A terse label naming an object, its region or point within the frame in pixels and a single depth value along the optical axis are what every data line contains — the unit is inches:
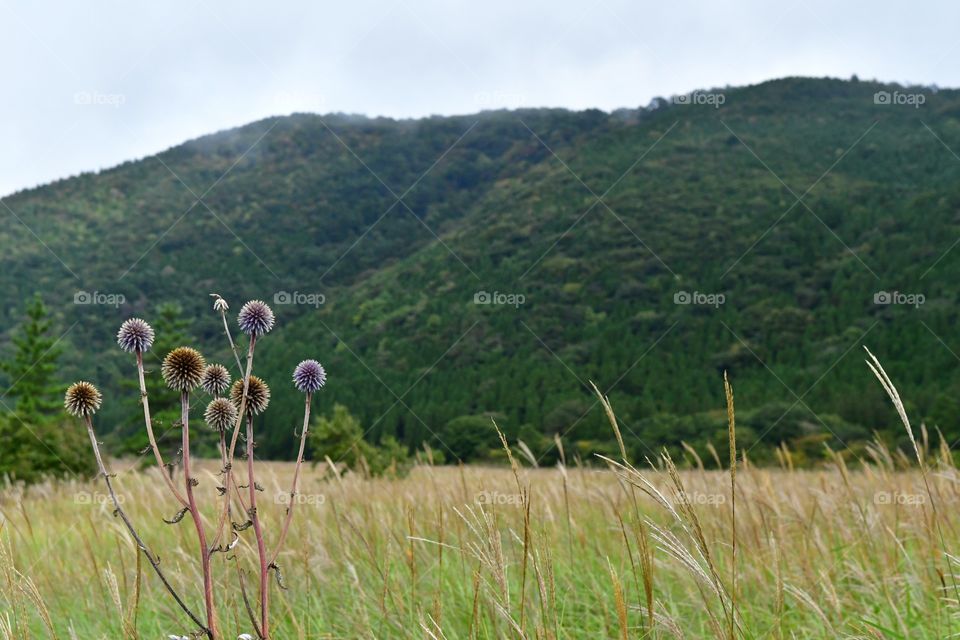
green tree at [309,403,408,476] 637.3
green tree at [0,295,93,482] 631.2
